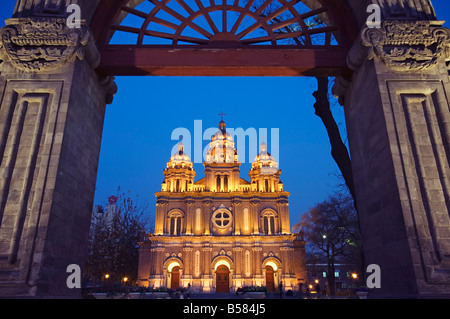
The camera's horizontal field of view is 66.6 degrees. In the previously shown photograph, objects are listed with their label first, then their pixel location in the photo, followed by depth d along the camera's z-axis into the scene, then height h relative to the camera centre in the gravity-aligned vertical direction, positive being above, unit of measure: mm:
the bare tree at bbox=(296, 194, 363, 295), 32812 +6670
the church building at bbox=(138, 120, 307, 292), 51969 +8503
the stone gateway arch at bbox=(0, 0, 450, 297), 6219 +3693
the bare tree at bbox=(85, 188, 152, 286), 29500 +3686
